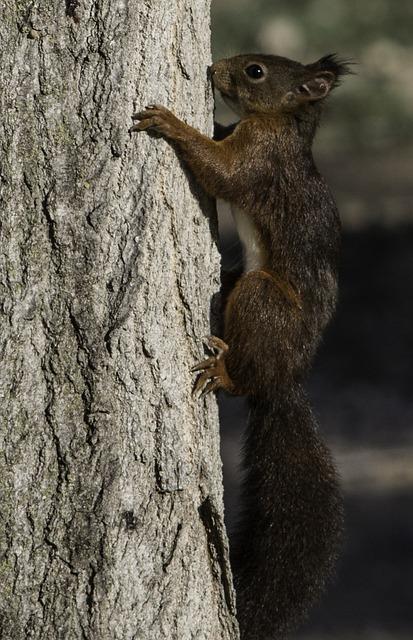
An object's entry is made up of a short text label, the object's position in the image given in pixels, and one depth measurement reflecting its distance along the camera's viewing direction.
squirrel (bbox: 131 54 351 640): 6.75
